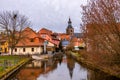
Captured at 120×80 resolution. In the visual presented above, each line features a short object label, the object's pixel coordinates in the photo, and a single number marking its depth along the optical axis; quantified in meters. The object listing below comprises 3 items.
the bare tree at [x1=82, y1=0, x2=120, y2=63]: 9.90
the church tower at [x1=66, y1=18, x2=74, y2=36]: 74.70
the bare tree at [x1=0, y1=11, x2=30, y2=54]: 26.89
